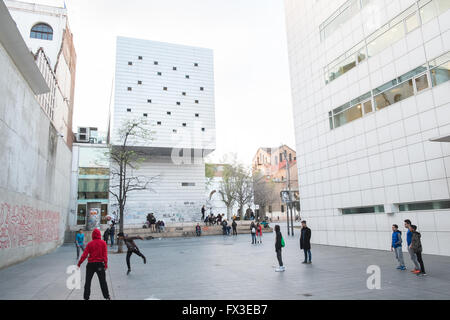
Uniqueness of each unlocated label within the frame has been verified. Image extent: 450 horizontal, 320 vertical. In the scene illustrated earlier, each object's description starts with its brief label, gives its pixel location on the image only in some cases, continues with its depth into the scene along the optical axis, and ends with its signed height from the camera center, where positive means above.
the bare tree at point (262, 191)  62.03 +4.64
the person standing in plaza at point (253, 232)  23.79 -1.38
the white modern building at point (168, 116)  44.44 +14.98
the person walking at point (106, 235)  21.59 -1.16
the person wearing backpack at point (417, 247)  9.34 -1.16
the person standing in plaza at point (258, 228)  27.31 -1.26
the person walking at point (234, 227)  33.68 -1.42
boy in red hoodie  6.96 -1.01
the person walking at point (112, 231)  24.16 -1.00
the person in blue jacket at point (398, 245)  10.29 -1.19
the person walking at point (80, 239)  16.39 -1.06
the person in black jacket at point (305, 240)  12.42 -1.11
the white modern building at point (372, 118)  14.38 +5.39
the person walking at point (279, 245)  10.85 -1.16
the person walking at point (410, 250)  9.55 -1.26
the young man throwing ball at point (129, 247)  11.21 -1.09
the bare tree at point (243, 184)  53.44 +5.31
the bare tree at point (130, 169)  42.01 +7.37
